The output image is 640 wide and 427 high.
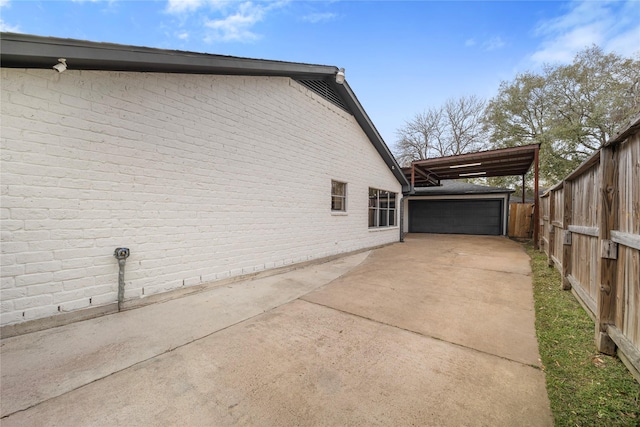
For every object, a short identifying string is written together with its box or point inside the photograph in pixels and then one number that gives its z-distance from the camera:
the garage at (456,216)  14.21
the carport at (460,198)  11.27
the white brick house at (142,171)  2.60
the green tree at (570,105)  13.88
